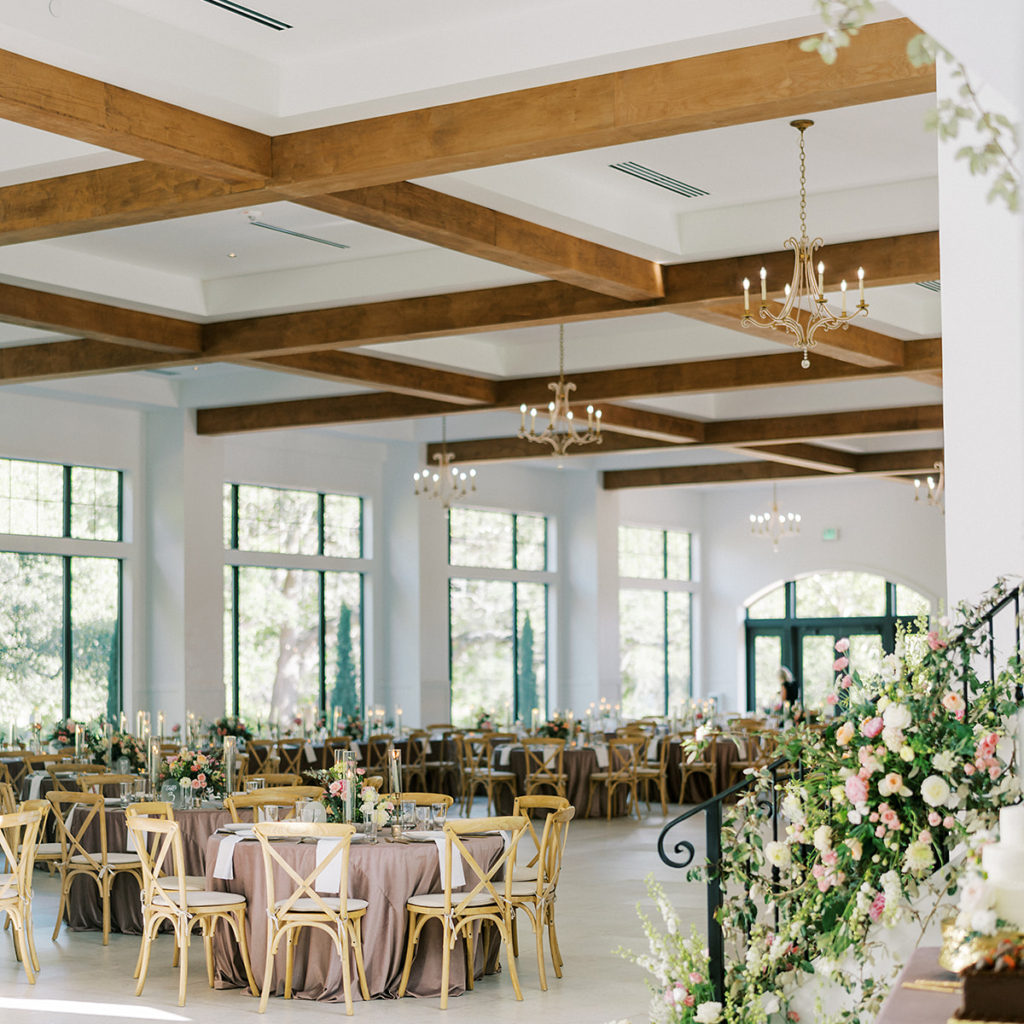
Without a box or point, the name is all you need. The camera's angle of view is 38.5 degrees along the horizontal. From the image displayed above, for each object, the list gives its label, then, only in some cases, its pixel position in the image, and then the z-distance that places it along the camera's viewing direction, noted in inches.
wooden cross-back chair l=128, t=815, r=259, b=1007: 284.5
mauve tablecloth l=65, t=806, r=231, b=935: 341.7
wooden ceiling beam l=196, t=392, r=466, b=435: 562.9
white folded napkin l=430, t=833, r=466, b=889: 286.5
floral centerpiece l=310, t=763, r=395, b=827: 297.1
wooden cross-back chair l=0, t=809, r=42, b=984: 295.7
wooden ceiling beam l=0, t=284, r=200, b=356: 391.9
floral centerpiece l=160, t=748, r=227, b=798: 354.6
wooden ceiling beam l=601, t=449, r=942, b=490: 751.1
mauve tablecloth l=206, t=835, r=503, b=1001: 283.4
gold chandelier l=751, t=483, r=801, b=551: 848.3
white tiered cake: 128.7
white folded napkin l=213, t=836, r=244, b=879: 294.5
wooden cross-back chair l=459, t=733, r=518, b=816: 579.2
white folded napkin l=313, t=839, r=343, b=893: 278.8
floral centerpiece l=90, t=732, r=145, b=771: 459.2
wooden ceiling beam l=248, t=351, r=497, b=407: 467.8
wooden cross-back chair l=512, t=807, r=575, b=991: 293.6
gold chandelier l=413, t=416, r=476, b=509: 612.4
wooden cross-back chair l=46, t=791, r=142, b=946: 339.0
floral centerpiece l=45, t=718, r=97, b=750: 511.5
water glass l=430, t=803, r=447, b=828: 309.6
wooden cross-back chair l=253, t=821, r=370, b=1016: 273.3
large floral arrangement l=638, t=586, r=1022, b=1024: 177.9
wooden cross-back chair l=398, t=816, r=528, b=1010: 277.0
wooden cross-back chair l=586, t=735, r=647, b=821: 586.9
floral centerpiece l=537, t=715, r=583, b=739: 601.9
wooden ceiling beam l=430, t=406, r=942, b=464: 595.5
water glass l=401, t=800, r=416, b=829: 306.2
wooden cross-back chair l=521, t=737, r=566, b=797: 564.7
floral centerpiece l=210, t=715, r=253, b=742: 542.9
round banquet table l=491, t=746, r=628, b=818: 588.4
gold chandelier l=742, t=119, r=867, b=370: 286.3
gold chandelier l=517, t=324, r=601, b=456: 440.8
